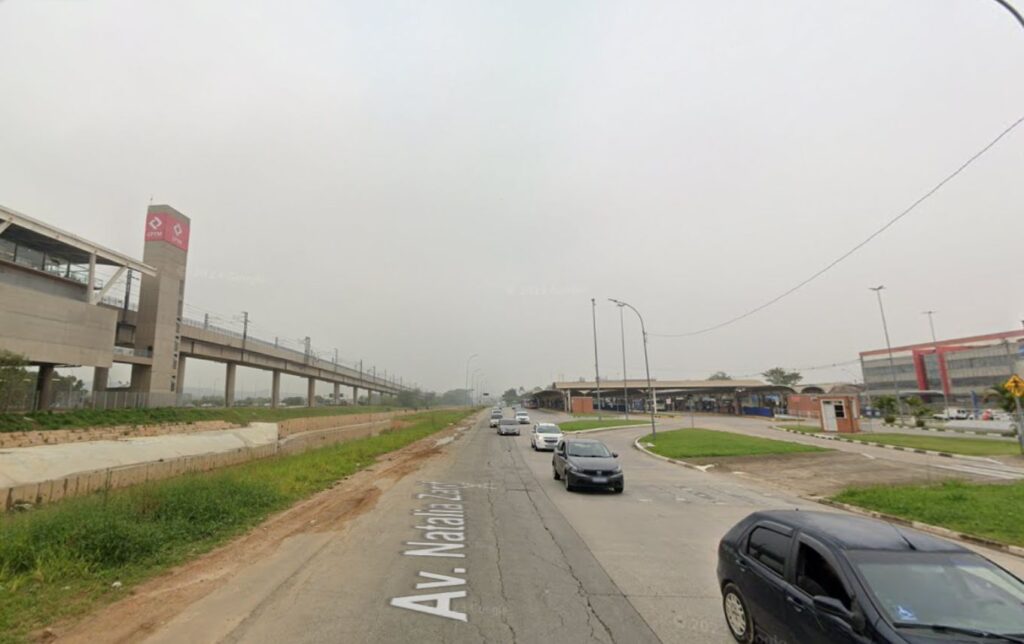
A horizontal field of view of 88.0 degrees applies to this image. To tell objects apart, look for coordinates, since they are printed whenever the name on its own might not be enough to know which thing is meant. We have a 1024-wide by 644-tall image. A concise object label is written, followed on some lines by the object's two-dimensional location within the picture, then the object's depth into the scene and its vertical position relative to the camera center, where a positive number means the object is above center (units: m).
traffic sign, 20.97 +0.36
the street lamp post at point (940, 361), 89.88 +6.20
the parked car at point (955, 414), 57.51 -2.01
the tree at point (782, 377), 126.56 +5.93
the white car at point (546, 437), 29.81 -1.54
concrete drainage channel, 22.89 -2.21
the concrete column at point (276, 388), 83.38 +4.67
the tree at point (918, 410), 46.97 -1.06
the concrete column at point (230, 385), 68.50 +4.35
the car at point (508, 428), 43.69 -1.41
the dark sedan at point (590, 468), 15.09 -1.71
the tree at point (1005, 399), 30.92 -0.22
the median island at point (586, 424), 46.78 -1.57
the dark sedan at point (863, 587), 3.63 -1.44
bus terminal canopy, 80.50 +3.15
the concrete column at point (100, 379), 48.12 +3.98
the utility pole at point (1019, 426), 22.79 -1.39
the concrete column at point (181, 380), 59.78 +4.69
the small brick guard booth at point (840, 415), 38.47 -1.06
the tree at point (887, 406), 53.62 -0.71
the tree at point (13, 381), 33.25 +2.87
